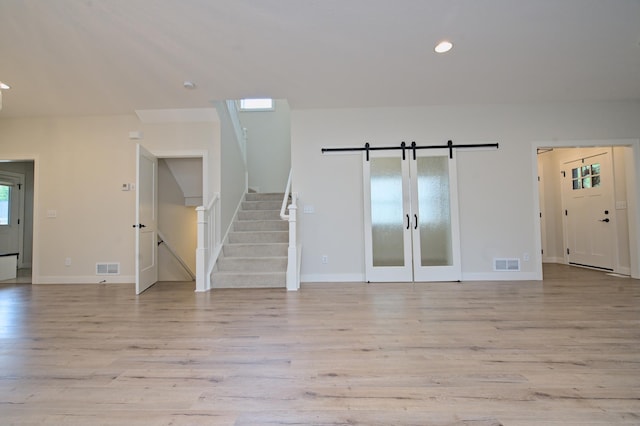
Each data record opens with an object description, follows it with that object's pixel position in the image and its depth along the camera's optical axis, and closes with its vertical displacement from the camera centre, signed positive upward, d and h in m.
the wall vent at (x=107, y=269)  4.64 -0.69
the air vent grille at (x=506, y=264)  4.43 -0.69
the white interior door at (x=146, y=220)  4.05 +0.09
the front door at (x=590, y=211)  4.98 +0.14
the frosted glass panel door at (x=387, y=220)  4.44 +0.03
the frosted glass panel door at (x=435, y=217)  4.41 +0.06
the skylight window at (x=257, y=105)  6.88 +2.87
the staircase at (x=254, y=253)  4.09 -0.46
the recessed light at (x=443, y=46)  3.14 +1.95
